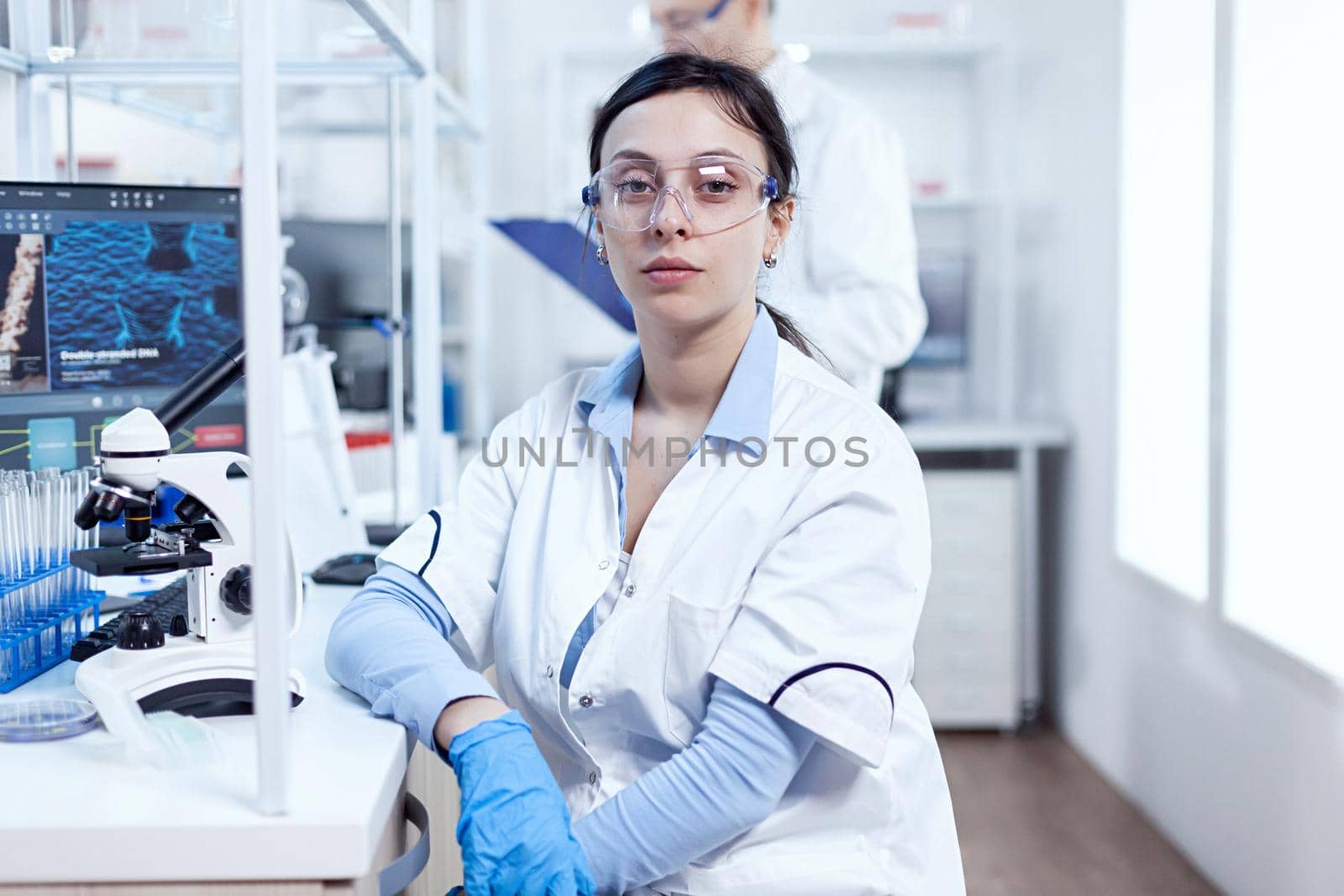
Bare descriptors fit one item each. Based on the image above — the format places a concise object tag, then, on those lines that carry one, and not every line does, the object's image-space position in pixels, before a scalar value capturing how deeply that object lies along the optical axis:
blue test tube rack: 1.08
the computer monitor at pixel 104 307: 1.28
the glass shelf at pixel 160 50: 1.43
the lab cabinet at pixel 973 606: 3.12
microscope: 0.96
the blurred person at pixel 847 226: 2.07
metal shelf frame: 0.79
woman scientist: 0.97
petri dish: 0.95
